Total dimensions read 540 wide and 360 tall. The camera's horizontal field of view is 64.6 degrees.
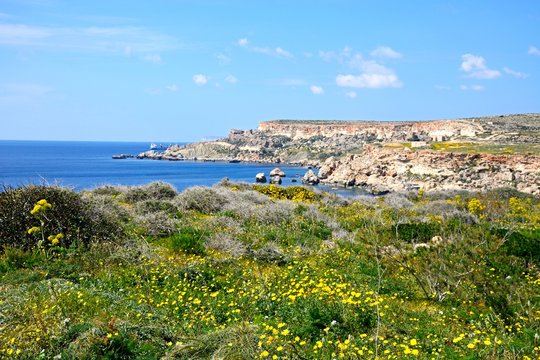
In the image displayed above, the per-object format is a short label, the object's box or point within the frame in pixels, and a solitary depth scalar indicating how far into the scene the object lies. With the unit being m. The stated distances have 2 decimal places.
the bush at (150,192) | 17.75
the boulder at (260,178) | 73.81
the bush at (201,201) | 15.92
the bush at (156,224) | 11.59
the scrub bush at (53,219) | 9.35
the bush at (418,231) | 12.16
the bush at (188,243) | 10.02
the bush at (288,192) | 22.44
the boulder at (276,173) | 81.47
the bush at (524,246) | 9.80
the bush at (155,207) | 13.96
